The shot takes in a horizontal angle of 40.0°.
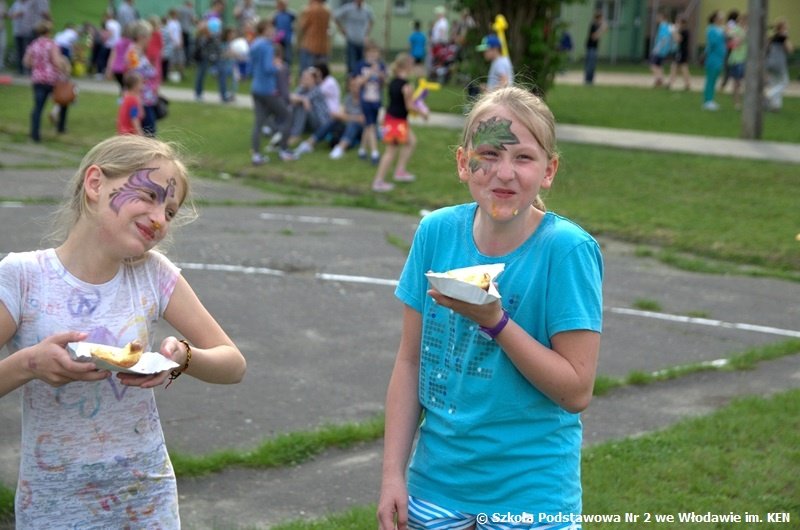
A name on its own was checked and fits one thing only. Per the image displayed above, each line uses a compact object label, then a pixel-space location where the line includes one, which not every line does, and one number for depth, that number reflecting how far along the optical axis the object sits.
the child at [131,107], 16.25
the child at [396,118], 15.43
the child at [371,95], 17.23
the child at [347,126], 18.39
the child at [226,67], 25.39
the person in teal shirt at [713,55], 25.48
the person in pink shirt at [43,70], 20.17
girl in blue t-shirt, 2.83
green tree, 21.83
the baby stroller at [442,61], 33.81
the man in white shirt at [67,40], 30.83
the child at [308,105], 18.95
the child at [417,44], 36.78
